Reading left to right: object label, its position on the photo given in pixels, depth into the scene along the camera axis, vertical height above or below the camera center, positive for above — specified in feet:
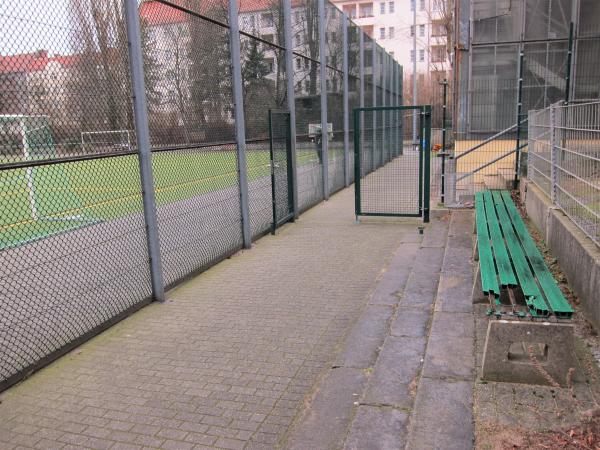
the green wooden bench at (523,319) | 11.25 -4.26
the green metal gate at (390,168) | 32.55 -4.14
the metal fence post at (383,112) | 68.33 +2.11
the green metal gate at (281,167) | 30.30 -2.03
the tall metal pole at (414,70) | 114.52 +12.16
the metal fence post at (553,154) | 21.95 -1.21
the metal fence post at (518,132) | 36.50 -0.48
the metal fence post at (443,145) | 35.35 -1.20
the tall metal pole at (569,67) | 39.19 +4.05
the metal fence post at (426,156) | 31.48 -1.70
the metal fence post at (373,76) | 60.90 +5.94
